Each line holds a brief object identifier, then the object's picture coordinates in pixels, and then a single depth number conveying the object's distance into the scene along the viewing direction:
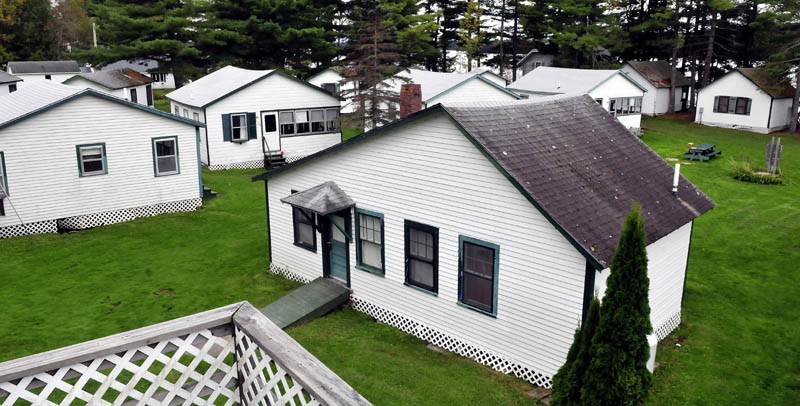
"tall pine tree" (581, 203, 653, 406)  6.69
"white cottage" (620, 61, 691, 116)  48.41
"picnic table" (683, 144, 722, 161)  31.64
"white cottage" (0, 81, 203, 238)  19.05
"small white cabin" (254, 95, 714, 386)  10.45
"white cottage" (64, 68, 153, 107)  45.06
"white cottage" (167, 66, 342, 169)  28.84
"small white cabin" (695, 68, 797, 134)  39.72
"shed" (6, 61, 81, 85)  53.19
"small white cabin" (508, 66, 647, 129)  38.50
